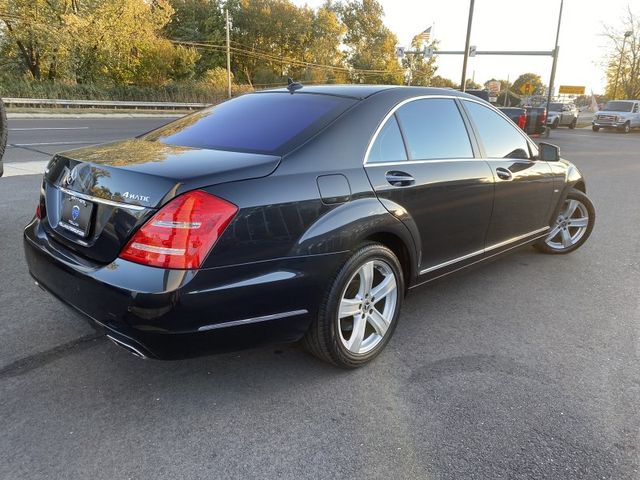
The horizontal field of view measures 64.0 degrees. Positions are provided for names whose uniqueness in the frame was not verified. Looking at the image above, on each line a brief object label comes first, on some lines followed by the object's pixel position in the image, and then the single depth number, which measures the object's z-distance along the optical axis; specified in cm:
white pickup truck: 3012
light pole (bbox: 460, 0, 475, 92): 2101
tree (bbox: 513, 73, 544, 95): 9864
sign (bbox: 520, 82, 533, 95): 2969
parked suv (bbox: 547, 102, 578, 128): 2825
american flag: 3319
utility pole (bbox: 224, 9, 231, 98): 3504
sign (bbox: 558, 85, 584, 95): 5391
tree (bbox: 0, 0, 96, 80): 2772
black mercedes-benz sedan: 222
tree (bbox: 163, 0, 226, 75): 5309
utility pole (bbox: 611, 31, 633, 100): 4175
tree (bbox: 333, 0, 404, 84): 6950
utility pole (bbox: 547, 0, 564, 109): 2497
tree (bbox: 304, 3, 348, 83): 6062
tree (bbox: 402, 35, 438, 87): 7169
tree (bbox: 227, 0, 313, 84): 5584
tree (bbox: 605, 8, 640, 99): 4248
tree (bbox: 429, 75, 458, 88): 7683
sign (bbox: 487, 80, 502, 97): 3881
